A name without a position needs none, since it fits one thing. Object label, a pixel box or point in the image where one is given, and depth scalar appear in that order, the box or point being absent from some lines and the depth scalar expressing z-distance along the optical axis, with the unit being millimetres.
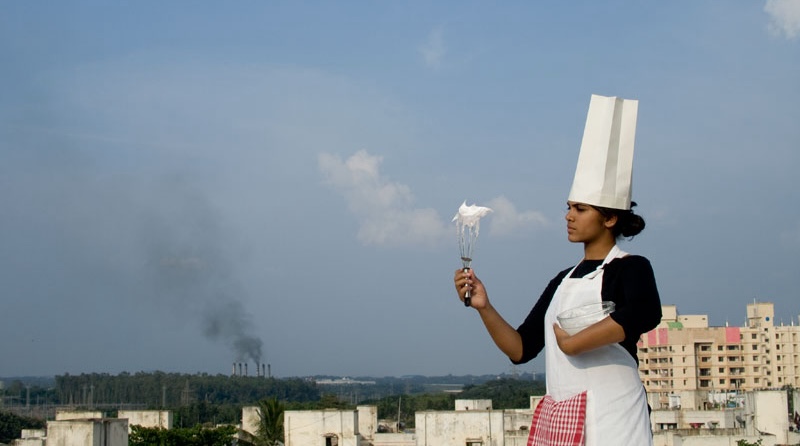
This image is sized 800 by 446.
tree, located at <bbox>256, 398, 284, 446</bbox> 30484
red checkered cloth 3072
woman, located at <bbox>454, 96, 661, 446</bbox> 3029
